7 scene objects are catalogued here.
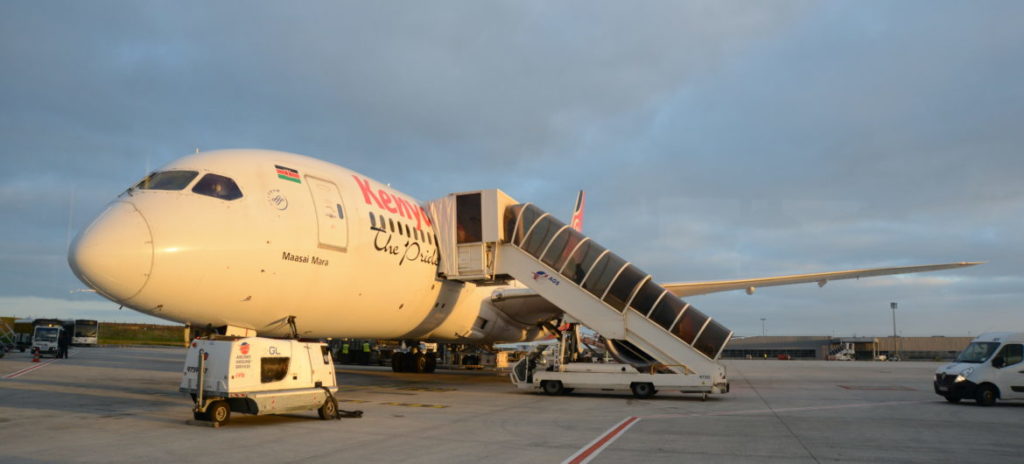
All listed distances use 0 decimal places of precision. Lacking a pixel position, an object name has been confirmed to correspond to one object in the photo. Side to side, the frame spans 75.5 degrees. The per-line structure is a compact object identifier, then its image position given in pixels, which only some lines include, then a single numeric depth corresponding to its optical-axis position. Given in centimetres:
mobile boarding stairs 1645
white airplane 1020
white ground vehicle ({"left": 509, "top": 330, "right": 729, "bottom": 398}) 1603
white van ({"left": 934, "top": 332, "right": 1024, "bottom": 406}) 1598
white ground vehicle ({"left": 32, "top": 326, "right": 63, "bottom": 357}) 3844
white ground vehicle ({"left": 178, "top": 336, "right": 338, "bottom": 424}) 1042
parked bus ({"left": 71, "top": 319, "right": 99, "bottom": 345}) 5675
